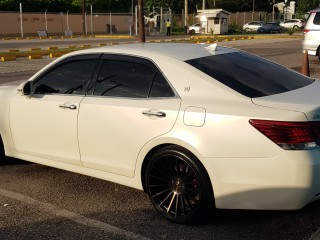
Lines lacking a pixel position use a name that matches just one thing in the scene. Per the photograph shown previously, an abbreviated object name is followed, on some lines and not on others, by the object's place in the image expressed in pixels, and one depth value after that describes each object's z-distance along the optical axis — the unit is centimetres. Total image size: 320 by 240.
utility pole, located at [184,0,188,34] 4919
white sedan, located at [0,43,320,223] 332
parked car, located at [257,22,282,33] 5128
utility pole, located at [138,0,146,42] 2239
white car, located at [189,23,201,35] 4922
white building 4697
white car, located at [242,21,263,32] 5299
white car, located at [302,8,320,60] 1527
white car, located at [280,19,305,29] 5636
